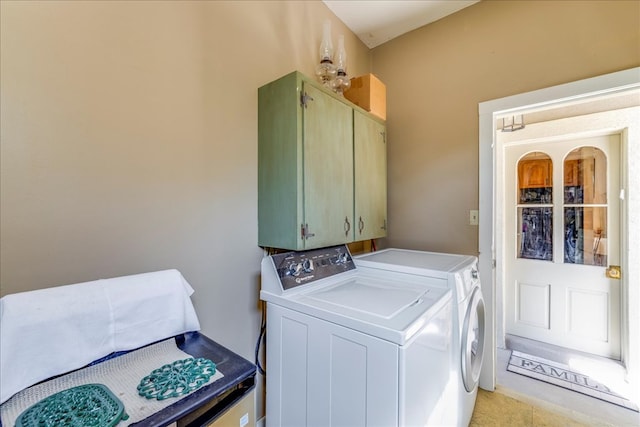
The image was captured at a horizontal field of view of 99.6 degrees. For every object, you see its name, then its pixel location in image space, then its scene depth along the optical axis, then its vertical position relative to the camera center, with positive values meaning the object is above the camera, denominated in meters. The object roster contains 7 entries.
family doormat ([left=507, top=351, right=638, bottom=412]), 1.95 -1.36
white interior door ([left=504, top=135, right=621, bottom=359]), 2.43 -0.32
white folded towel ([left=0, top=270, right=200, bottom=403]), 0.71 -0.34
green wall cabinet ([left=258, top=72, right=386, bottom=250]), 1.42 +0.27
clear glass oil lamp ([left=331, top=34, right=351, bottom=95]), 1.87 +0.99
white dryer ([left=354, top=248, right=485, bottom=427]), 1.38 -0.50
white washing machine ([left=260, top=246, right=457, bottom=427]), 0.96 -0.54
